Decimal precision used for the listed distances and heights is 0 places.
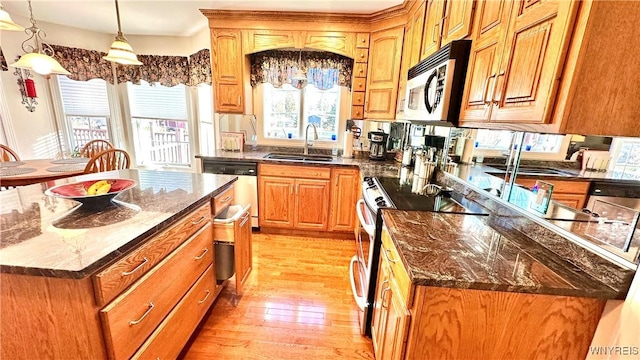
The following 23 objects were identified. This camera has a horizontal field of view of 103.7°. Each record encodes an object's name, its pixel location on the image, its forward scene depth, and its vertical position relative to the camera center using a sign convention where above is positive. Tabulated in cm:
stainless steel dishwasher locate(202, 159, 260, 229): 286 -57
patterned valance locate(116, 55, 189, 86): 357 +65
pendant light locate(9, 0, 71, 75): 191 +36
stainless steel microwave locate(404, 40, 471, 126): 137 +28
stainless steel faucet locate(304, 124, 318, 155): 324 -15
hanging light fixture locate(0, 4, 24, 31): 167 +57
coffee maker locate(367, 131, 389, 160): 304 -19
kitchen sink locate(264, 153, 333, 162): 305 -40
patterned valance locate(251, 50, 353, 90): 308 +69
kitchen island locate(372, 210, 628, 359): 81 -55
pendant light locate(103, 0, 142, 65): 194 +49
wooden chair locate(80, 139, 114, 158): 323 -43
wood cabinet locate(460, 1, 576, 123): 79 +29
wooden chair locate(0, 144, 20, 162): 270 -47
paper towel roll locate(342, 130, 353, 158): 314 -22
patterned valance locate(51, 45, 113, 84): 324 +67
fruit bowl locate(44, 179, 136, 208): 115 -37
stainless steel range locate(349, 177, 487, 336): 147 -49
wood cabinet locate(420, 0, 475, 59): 136 +67
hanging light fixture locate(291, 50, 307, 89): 288 +54
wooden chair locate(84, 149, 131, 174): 248 -51
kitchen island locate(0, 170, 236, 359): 82 -58
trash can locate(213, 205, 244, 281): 173 -94
